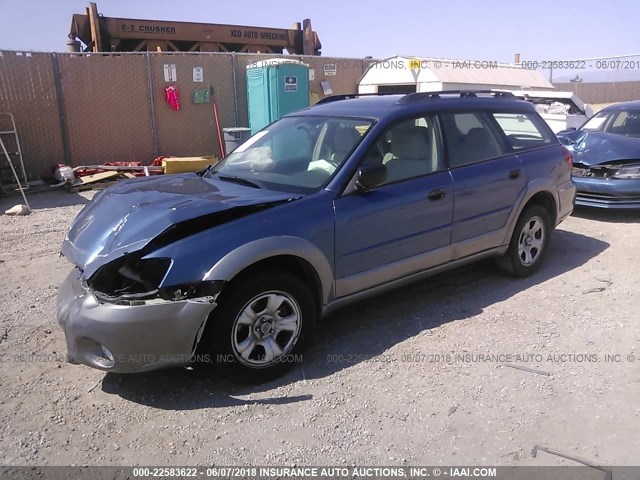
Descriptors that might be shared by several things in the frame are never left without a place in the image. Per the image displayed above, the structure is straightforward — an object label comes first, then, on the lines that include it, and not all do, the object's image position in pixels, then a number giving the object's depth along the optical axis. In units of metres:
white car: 11.13
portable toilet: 11.38
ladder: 9.91
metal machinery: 13.73
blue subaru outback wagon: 3.16
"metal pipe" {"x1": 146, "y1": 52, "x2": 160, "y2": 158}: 11.63
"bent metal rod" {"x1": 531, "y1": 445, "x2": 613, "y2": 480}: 2.72
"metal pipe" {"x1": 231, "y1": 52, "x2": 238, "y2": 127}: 12.55
